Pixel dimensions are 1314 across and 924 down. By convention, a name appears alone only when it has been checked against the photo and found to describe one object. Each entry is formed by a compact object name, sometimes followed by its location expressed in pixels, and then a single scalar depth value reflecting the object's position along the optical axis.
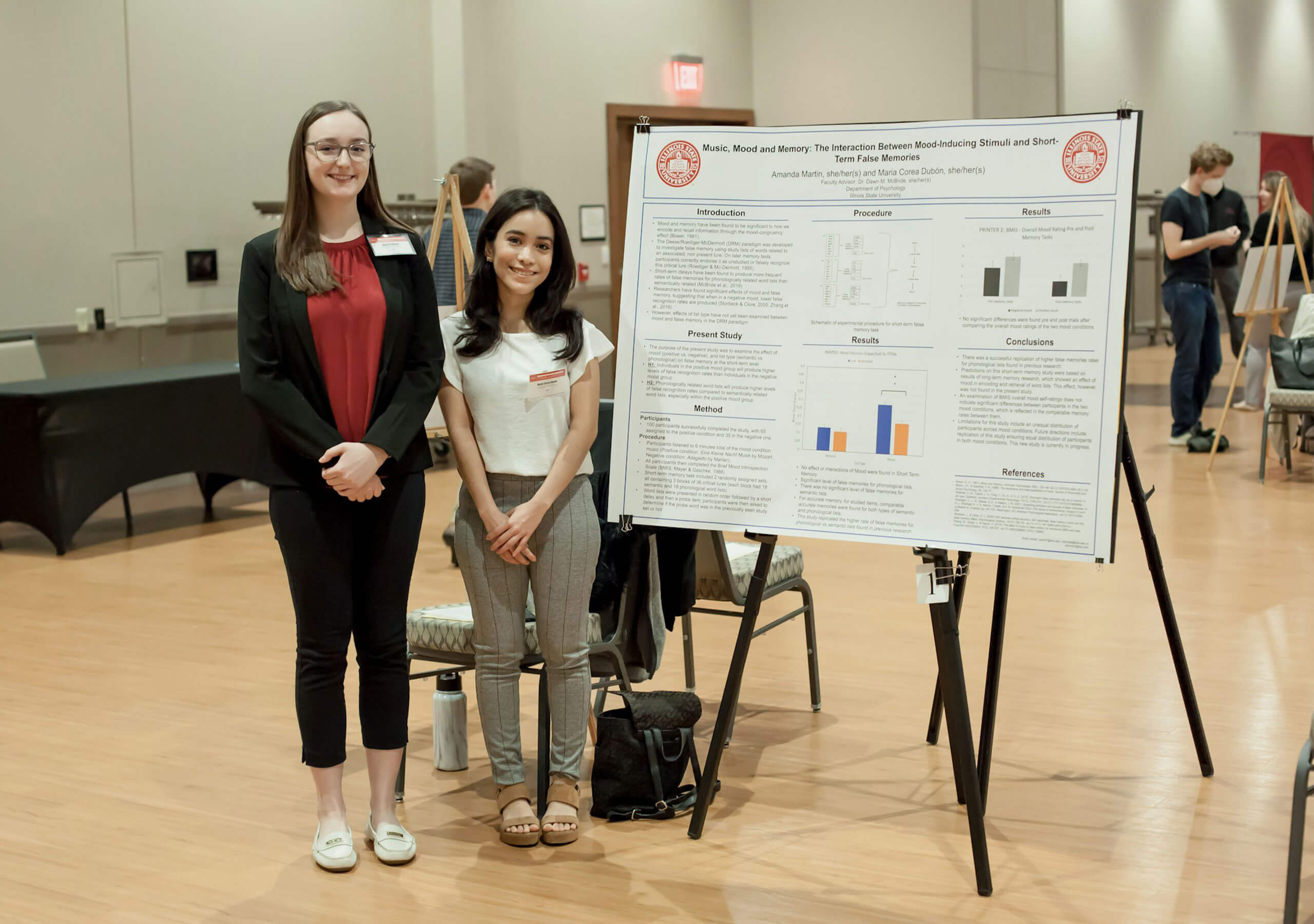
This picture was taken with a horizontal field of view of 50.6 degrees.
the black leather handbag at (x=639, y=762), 3.12
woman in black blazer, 2.72
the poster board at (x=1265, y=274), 7.37
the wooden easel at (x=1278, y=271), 7.15
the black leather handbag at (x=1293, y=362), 6.88
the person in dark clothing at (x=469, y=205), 5.84
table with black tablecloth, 6.11
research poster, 2.62
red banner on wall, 14.78
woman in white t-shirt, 2.95
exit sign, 11.40
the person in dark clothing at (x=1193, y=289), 7.86
